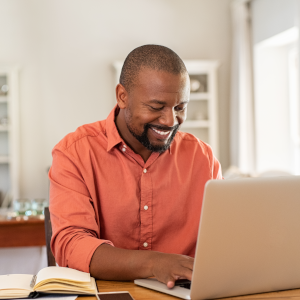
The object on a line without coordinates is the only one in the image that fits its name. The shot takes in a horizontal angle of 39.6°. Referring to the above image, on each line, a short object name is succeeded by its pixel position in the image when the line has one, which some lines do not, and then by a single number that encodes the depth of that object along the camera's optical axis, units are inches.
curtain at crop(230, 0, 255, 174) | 185.2
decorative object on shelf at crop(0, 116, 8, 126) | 181.8
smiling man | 50.1
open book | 37.0
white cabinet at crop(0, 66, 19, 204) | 181.3
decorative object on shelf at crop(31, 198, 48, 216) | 117.1
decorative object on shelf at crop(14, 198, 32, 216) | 115.1
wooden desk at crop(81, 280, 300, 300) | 37.0
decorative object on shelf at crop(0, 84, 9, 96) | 183.2
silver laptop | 33.1
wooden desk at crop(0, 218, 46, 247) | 90.9
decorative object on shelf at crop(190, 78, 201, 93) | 189.3
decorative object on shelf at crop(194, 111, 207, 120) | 190.9
